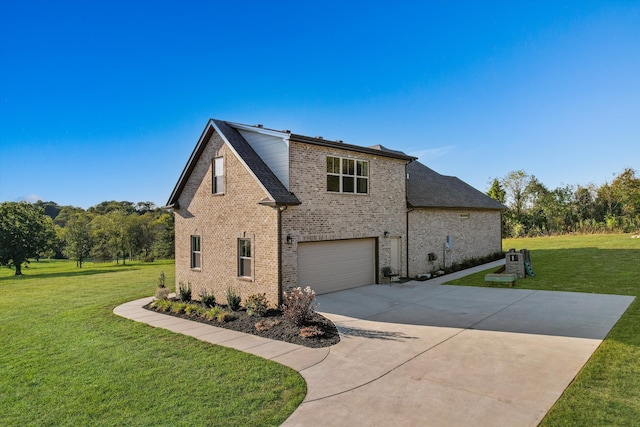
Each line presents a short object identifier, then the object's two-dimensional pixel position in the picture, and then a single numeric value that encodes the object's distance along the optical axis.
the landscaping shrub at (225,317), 10.53
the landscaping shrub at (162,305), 12.61
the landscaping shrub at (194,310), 11.55
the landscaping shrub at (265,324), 9.49
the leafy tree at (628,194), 35.22
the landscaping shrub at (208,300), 12.88
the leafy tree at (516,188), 44.78
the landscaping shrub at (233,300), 11.76
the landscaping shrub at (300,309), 9.30
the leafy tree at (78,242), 39.12
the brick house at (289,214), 11.90
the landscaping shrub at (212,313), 10.90
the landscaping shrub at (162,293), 14.21
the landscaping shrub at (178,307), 12.05
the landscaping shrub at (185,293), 14.12
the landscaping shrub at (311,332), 8.50
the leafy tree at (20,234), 31.59
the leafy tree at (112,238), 42.94
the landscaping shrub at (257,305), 10.81
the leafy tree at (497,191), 44.94
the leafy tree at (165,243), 44.28
